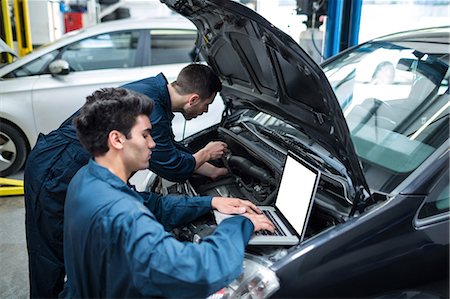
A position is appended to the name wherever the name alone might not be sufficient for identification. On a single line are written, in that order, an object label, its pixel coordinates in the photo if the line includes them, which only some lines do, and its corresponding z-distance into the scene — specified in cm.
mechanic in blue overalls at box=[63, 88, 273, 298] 121
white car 430
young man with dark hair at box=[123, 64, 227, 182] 223
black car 150
